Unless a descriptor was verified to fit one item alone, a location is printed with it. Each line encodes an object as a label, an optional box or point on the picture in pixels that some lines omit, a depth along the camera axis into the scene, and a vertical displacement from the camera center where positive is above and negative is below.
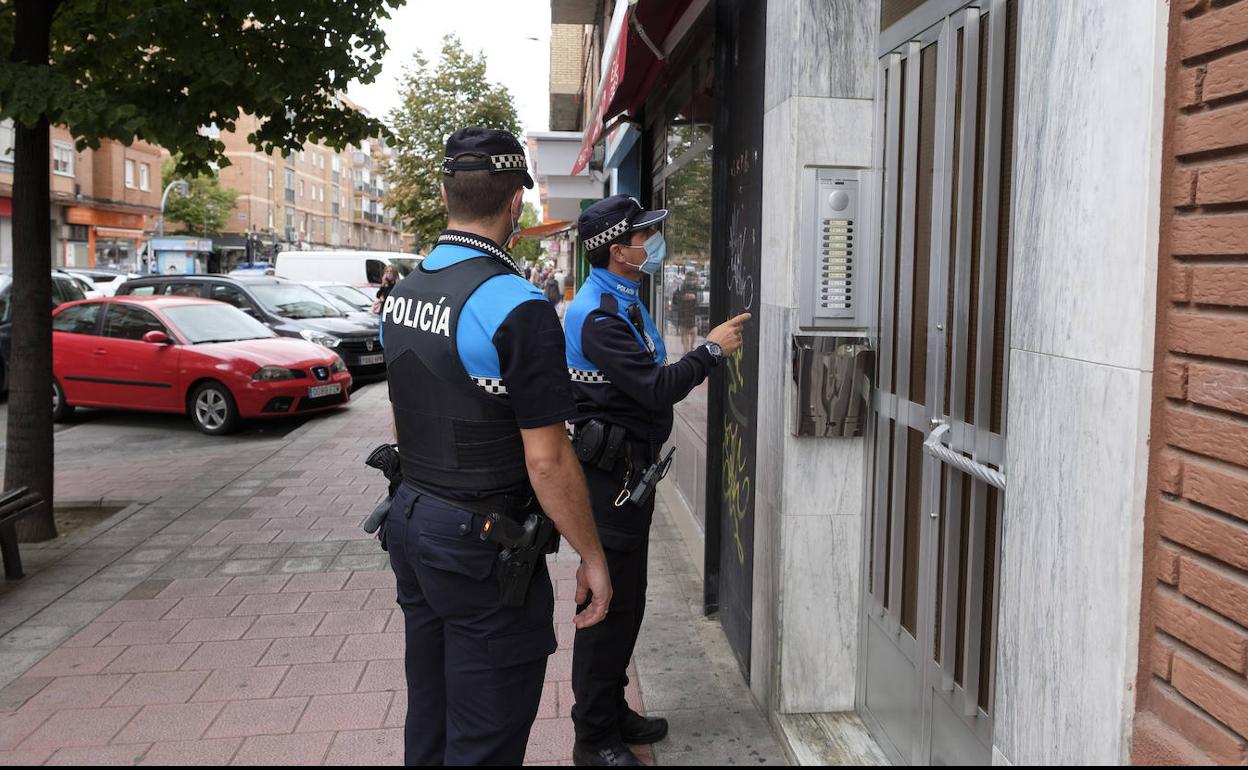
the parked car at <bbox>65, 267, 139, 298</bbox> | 24.55 +0.34
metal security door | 2.77 -0.25
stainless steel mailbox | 3.64 -0.28
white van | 26.22 +0.69
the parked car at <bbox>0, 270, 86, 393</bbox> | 14.36 -0.10
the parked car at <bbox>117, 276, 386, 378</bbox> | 16.39 -0.23
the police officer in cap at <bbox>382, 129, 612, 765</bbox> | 2.65 -0.44
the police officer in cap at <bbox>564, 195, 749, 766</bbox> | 3.49 -0.38
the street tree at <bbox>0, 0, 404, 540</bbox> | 6.71 +1.44
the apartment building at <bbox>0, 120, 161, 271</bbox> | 47.19 +4.26
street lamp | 61.64 +6.15
